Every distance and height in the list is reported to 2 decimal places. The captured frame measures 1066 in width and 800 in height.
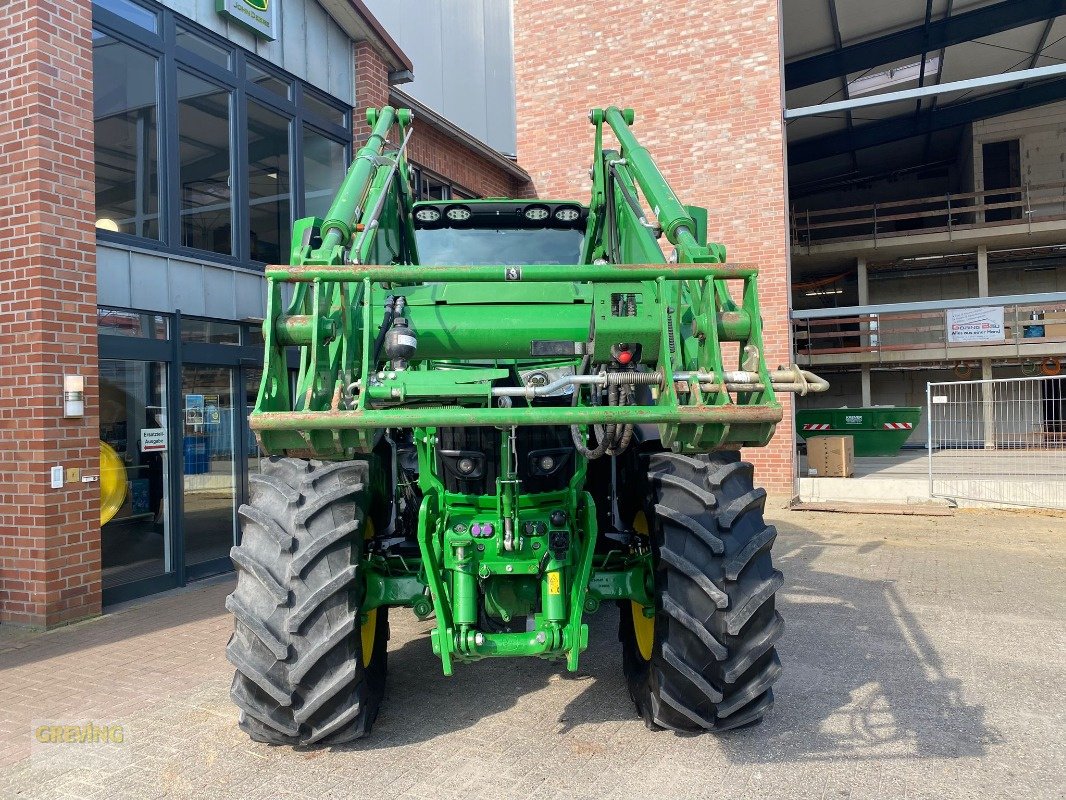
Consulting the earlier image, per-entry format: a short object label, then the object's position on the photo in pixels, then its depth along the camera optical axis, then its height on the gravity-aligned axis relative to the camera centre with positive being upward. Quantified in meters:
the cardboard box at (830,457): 13.81 -0.95
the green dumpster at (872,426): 20.81 -0.63
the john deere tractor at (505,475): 3.08 -0.30
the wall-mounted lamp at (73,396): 6.21 +0.22
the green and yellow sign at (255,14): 8.15 +4.38
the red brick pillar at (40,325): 6.08 +0.79
